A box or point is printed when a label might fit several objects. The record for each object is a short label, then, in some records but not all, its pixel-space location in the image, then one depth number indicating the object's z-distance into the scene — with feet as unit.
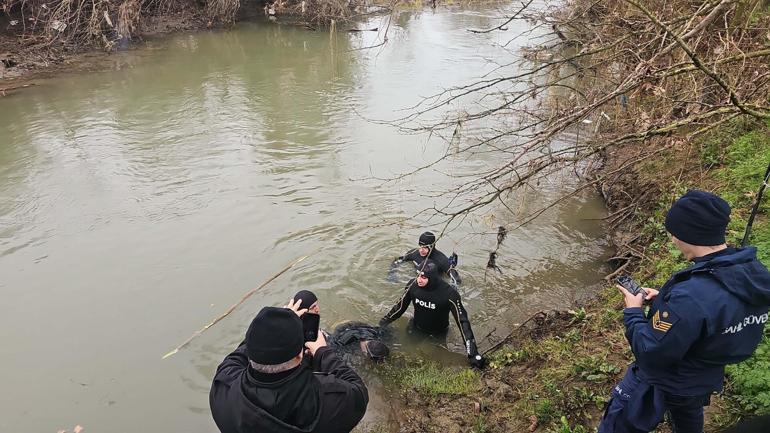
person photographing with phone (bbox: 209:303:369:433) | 7.84
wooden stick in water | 19.49
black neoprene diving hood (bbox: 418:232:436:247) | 20.87
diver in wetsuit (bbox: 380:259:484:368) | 18.08
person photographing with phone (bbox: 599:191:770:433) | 7.74
